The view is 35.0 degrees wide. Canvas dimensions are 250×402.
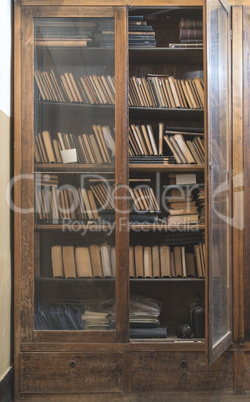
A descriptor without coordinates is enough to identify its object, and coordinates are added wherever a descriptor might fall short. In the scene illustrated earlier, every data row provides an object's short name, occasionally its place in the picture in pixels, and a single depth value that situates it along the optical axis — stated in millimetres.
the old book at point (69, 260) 2611
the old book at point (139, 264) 2723
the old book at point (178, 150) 2779
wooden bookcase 2512
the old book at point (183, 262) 2752
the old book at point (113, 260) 2563
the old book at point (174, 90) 2787
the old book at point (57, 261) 2600
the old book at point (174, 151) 2775
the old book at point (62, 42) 2582
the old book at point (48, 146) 2602
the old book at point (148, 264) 2723
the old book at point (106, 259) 2576
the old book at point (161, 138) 2751
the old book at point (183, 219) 2783
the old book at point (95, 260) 2596
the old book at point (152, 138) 2748
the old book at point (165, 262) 2736
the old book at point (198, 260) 2756
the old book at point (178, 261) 2762
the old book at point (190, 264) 2787
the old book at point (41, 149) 2590
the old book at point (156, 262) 2725
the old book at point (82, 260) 2613
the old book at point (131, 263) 2713
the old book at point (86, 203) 2609
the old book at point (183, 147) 2779
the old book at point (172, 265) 2761
